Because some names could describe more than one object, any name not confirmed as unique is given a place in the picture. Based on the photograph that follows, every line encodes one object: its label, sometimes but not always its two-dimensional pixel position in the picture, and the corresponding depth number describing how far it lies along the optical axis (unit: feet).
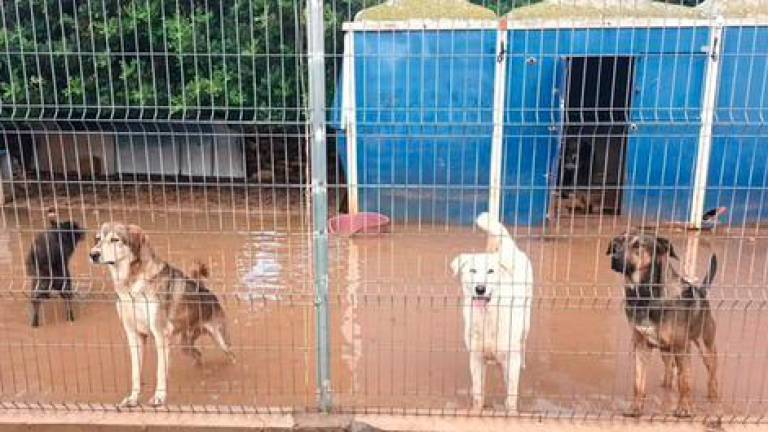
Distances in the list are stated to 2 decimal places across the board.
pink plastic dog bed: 28.43
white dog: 13.12
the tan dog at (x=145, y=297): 14.10
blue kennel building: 27.71
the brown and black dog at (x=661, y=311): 13.07
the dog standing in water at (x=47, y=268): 18.62
